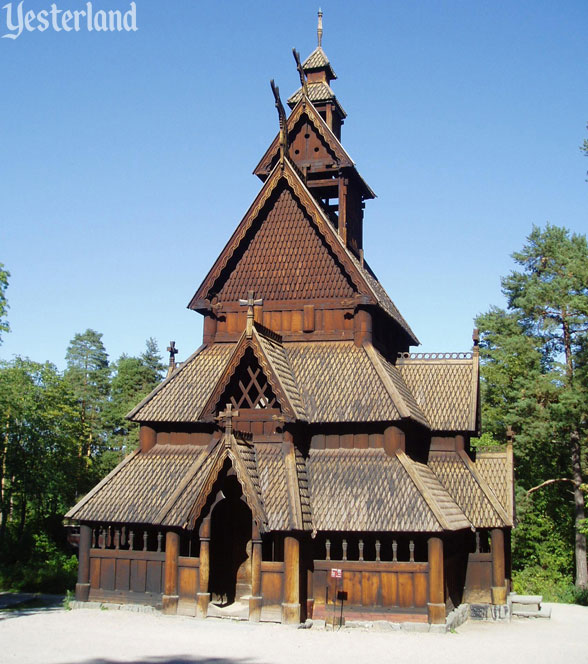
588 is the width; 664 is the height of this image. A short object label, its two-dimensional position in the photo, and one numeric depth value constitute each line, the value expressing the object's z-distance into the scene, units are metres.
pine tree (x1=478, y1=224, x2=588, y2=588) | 39.12
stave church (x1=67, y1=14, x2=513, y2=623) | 20.25
